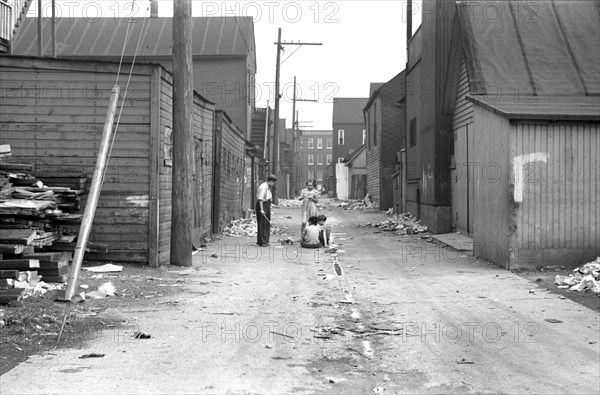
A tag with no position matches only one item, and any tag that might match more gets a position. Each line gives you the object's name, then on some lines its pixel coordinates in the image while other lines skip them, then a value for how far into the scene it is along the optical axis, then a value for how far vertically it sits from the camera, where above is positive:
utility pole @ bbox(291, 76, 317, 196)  68.75 +4.91
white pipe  9.01 -0.09
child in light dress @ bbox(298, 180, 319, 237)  18.23 -0.05
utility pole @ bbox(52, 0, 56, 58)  19.77 +4.80
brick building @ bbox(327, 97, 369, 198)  95.88 +10.27
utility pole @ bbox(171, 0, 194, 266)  12.55 +1.60
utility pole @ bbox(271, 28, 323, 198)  43.49 +6.55
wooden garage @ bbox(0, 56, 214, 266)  12.46 +1.22
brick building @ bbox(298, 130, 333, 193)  129.62 +9.11
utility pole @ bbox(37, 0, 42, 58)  18.00 +4.81
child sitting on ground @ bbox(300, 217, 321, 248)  17.72 -0.94
